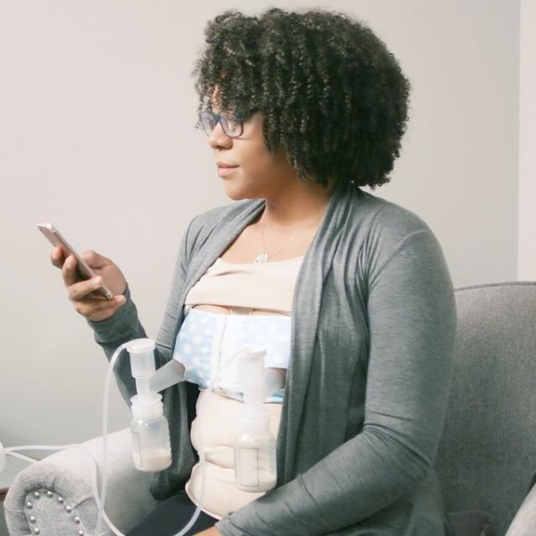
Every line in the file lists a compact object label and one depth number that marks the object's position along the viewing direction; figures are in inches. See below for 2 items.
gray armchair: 46.7
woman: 40.2
